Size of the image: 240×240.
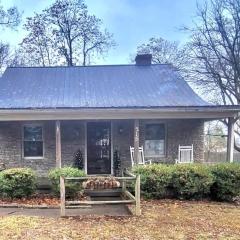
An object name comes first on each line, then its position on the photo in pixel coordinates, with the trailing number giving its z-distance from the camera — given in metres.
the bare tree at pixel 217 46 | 13.37
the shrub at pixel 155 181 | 7.04
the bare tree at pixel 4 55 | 21.66
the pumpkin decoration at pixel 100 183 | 6.94
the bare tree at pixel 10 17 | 18.16
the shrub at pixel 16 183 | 6.88
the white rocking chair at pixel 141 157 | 10.15
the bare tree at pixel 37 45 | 22.10
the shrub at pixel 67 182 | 6.71
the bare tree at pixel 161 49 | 21.57
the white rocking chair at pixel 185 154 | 10.39
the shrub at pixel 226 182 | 7.23
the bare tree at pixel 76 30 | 22.43
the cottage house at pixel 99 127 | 9.87
